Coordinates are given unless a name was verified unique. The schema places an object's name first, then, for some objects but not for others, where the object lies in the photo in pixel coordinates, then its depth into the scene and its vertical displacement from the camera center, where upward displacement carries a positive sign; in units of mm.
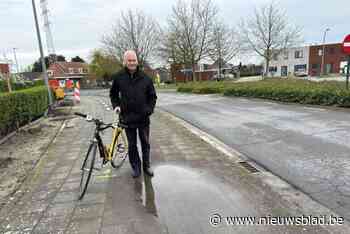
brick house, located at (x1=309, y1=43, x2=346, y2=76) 50531 +1344
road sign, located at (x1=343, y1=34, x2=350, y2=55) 9789 +803
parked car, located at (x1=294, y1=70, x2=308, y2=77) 47438 -1264
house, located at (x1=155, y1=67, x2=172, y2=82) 68462 -557
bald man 3605 -352
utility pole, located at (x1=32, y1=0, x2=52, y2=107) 11663 +1263
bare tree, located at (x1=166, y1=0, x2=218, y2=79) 29109 +4483
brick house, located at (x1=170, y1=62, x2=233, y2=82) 51312 -657
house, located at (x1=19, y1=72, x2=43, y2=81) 66069 +1196
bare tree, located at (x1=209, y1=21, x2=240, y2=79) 29519 +2954
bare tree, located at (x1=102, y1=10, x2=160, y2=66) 36219 +5030
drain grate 4148 -1683
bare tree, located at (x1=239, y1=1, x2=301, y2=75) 30145 +3582
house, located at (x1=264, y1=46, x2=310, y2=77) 52469 +777
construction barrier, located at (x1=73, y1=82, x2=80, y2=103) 16906 -1075
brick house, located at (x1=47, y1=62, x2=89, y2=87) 66275 +1901
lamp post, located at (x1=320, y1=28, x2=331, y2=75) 49469 +124
